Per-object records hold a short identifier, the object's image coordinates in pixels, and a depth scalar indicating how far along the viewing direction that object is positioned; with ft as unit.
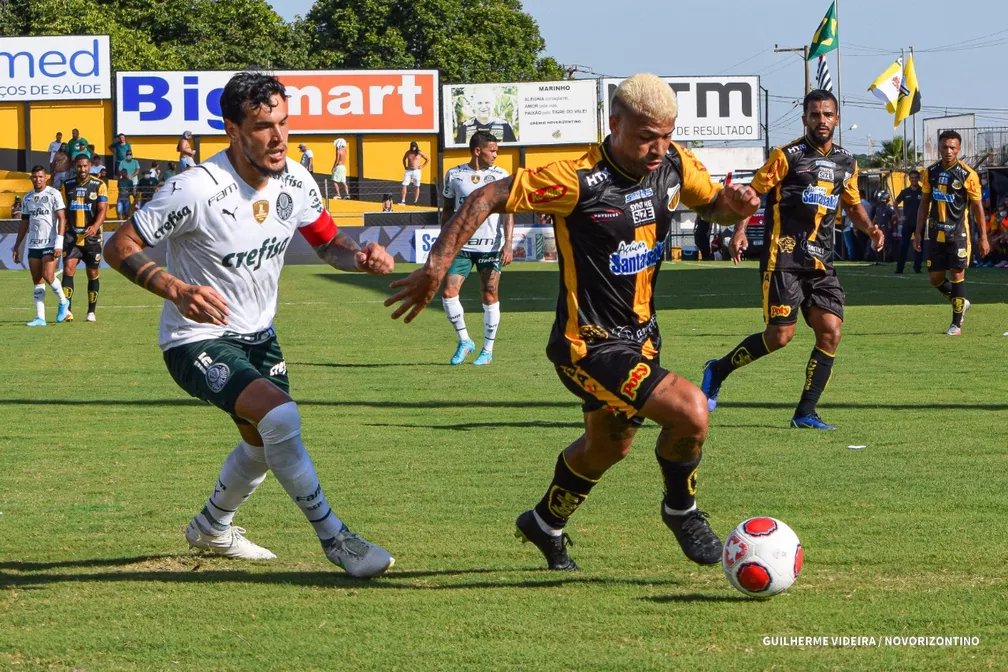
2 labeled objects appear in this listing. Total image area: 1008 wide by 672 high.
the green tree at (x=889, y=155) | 314.94
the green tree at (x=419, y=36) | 263.08
